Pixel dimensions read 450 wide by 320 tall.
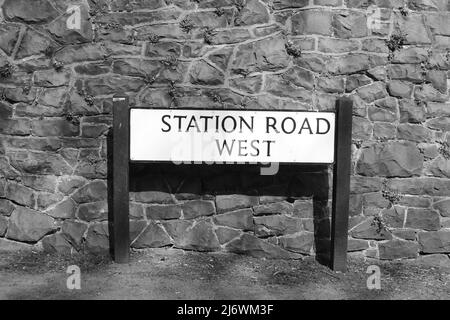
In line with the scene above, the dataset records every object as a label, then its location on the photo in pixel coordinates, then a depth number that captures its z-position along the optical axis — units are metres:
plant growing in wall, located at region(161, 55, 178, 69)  5.15
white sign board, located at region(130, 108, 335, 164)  4.79
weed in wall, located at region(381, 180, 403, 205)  5.23
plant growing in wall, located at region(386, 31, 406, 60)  5.20
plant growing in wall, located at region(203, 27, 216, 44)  5.16
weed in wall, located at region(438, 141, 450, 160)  5.26
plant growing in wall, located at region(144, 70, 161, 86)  5.16
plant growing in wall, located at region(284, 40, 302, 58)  5.16
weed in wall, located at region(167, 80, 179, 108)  5.15
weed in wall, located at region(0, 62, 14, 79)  5.16
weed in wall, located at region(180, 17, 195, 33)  5.15
